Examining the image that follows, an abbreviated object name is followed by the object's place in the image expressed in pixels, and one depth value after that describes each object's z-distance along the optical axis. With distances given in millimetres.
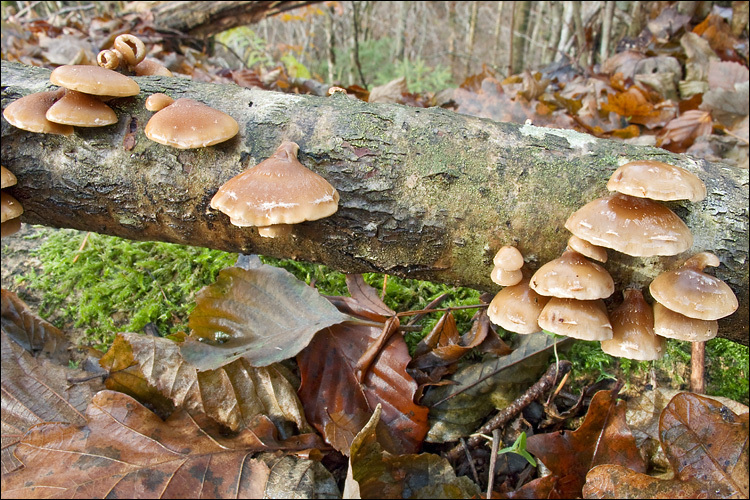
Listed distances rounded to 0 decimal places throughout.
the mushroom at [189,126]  260
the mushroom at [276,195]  241
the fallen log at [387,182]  268
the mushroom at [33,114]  270
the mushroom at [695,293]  230
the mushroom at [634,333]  245
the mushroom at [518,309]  253
